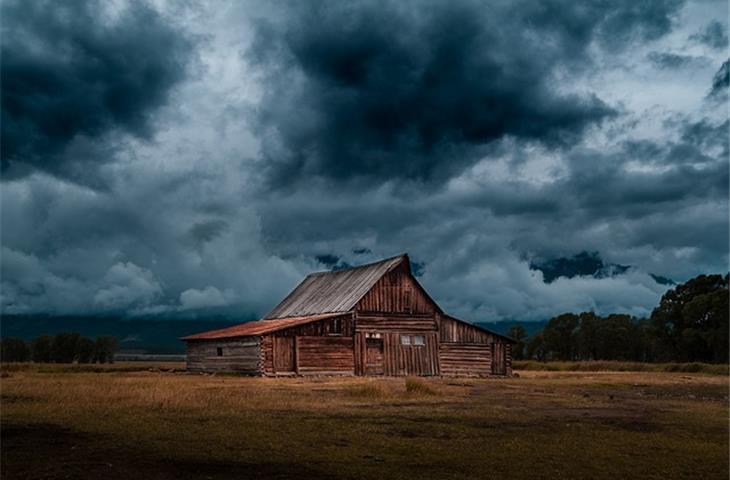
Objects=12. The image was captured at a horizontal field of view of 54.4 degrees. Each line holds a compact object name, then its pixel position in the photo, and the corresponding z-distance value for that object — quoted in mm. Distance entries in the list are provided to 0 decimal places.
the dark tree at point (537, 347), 121375
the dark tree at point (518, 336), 124250
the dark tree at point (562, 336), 117125
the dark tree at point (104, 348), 88831
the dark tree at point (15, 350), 89875
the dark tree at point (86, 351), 88062
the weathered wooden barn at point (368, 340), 43438
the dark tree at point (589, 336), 111250
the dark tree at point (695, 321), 82188
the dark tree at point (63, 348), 87562
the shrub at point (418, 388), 26516
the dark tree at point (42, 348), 87812
